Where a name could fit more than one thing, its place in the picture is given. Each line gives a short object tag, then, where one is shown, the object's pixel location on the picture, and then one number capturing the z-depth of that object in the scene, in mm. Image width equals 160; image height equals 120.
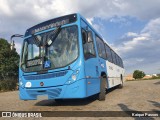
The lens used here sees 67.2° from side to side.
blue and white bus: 4044
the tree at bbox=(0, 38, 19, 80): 18518
